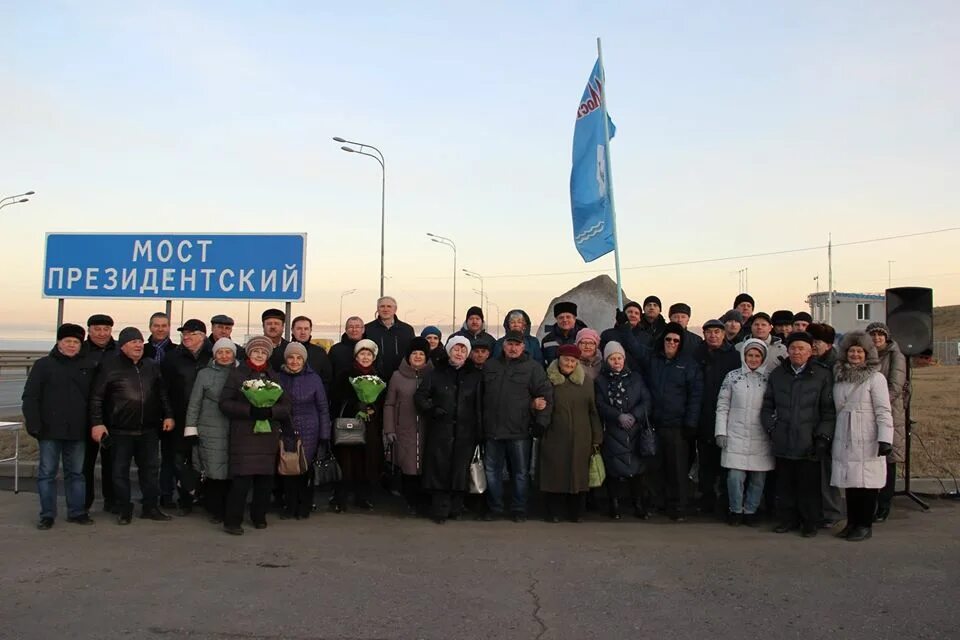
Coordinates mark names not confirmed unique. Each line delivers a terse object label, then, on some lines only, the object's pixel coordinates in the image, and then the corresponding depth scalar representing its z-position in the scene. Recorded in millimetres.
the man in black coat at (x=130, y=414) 6930
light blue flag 11234
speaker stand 7578
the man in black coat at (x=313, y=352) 7941
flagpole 10855
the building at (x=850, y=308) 54812
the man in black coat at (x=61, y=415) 6820
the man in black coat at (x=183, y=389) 7492
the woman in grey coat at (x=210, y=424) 6957
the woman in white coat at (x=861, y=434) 6469
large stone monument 13430
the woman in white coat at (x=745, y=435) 7059
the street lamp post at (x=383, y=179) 26016
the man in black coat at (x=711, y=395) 7457
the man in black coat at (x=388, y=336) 8625
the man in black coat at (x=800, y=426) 6770
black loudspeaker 8391
